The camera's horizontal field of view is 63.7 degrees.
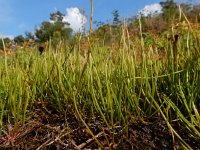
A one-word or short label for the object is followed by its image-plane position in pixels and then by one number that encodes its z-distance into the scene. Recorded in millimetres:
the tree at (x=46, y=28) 9174
